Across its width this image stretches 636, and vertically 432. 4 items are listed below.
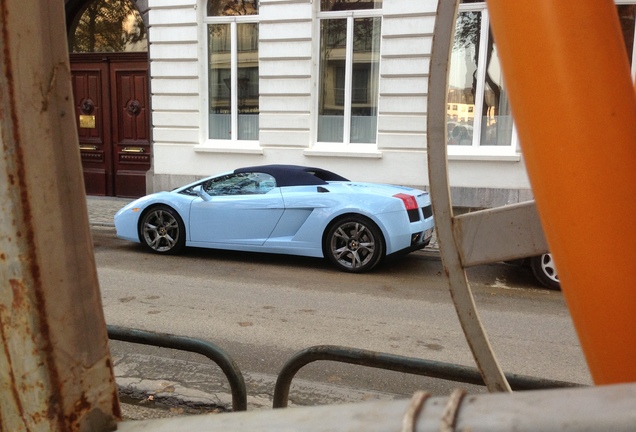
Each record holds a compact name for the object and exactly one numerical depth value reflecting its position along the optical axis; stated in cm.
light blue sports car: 802
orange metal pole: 98
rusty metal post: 91
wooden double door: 1526
